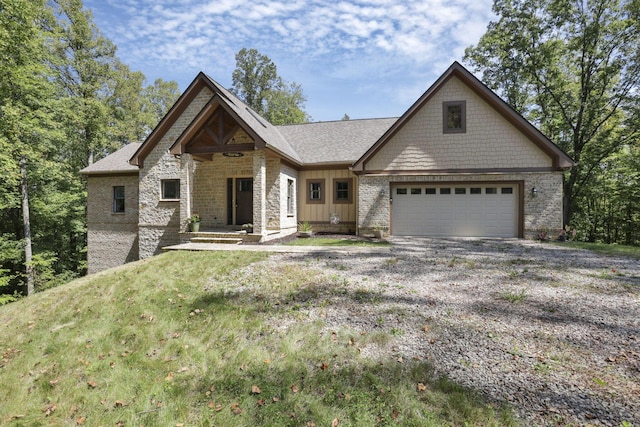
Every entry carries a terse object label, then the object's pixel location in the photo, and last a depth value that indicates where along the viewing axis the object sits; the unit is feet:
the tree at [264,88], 116.47
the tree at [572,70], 52.49
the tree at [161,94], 102.24
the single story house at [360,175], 38.37
